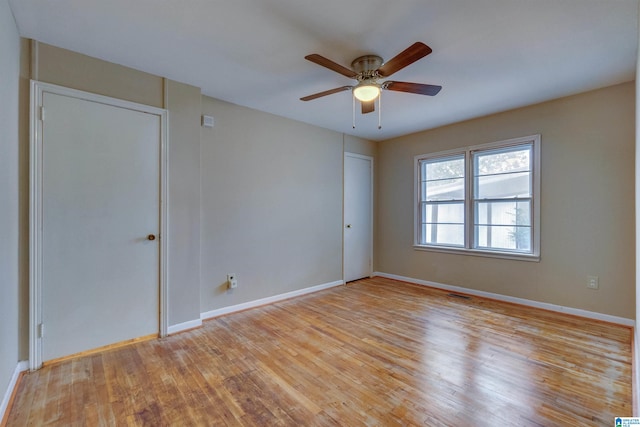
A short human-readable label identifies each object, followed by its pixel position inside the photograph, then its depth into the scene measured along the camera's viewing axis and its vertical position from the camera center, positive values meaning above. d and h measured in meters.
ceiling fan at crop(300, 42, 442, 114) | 2.22 +1.06
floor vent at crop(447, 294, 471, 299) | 3.89 -1.14
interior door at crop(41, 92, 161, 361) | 2.21 -0.11
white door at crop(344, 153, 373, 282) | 4.73 -0.06
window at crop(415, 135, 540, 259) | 3.56 +0.19
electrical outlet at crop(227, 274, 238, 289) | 3.34 -0.82
